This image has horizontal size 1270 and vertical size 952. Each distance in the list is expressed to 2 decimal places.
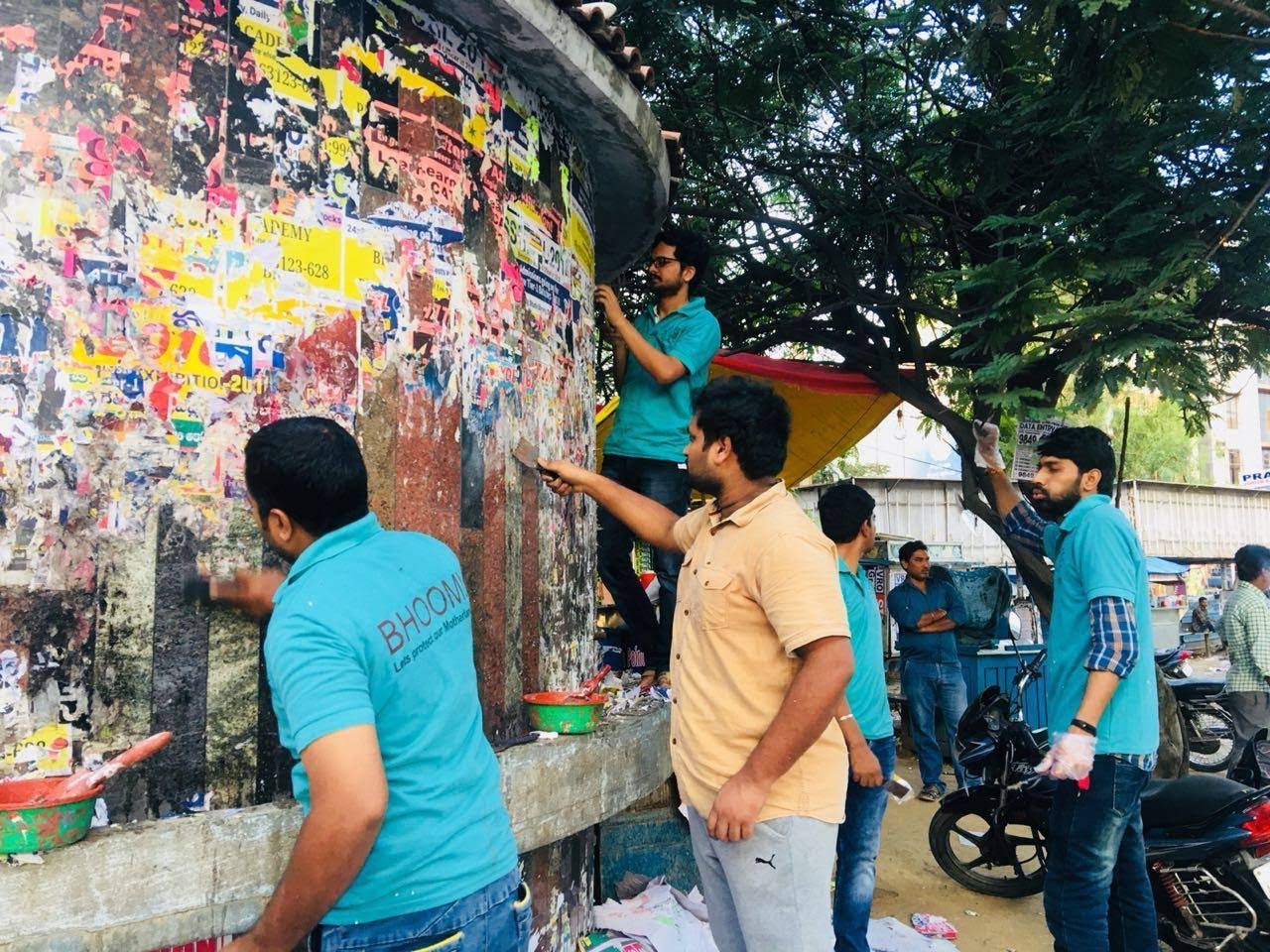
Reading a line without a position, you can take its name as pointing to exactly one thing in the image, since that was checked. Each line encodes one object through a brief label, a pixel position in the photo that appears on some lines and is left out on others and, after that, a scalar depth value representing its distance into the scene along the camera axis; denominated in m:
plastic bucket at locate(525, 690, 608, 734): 3.19
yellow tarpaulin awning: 7.91
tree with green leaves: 4.05
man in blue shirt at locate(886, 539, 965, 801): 7.81
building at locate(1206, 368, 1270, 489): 35.25
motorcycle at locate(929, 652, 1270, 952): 4.05
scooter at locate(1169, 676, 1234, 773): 7.17
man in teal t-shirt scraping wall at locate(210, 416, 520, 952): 1.52
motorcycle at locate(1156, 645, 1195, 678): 7.88
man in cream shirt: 2.17
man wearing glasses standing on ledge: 4.18
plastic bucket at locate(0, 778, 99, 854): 1.95
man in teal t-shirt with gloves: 3.11
